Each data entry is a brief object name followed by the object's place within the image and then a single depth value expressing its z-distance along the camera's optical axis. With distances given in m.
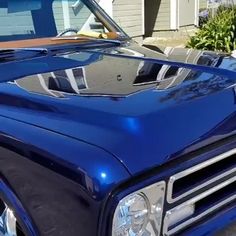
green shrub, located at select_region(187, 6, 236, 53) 4.78
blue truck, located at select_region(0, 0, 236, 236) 1.14
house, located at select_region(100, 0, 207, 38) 9.07
